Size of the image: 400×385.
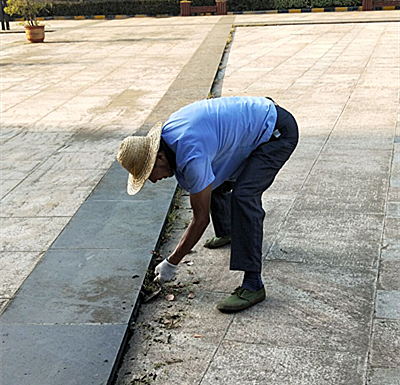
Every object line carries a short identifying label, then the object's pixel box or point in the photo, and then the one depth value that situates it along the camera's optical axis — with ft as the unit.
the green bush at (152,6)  82.38
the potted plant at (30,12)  53.47
